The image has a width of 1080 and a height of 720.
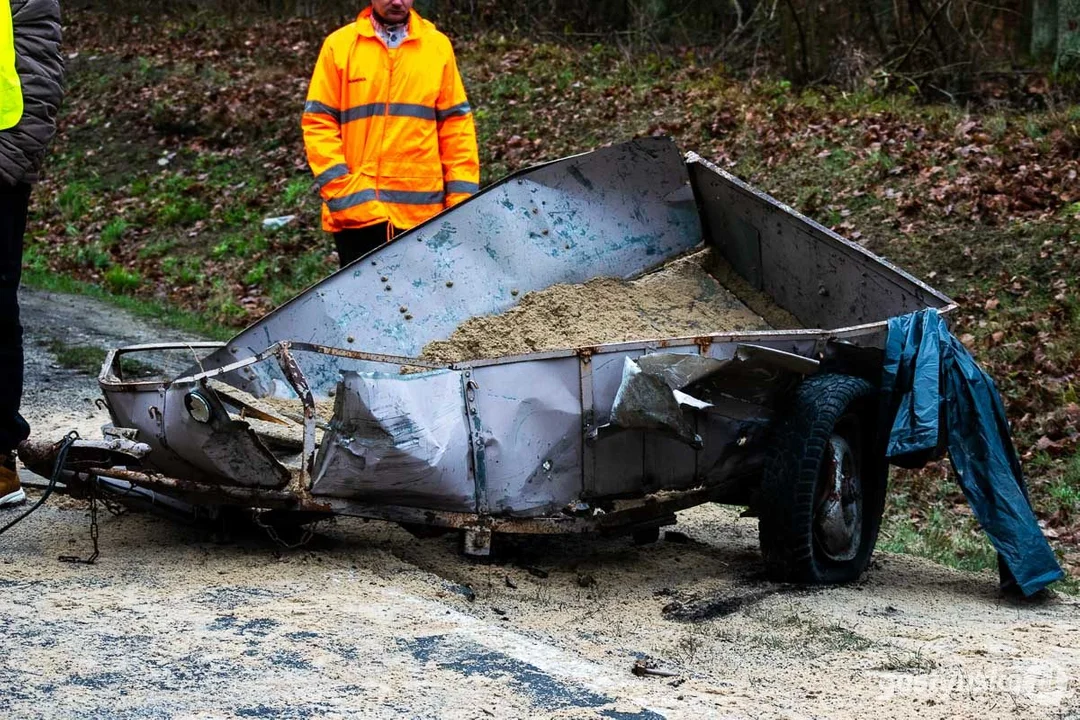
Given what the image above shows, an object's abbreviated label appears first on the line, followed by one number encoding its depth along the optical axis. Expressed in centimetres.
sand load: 633
